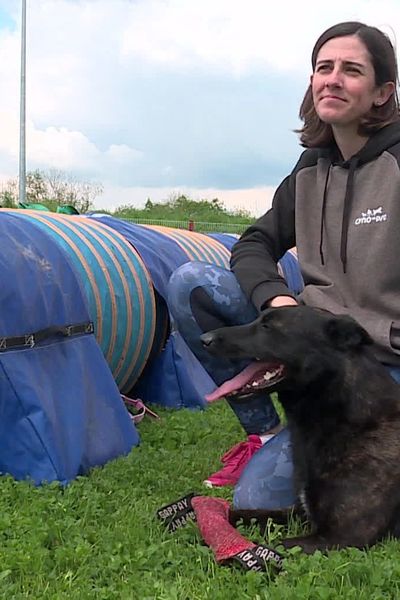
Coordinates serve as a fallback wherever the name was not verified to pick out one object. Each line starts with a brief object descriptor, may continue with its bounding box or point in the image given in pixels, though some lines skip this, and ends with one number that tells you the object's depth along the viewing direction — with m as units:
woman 2.79
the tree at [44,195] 18.25
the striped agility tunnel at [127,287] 4.24
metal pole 16.25
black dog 2.42
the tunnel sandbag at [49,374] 3.16
